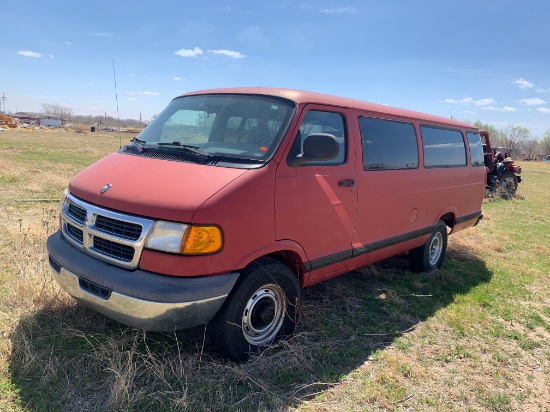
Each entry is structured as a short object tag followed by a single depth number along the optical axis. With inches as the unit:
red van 108.3
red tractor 568.1
